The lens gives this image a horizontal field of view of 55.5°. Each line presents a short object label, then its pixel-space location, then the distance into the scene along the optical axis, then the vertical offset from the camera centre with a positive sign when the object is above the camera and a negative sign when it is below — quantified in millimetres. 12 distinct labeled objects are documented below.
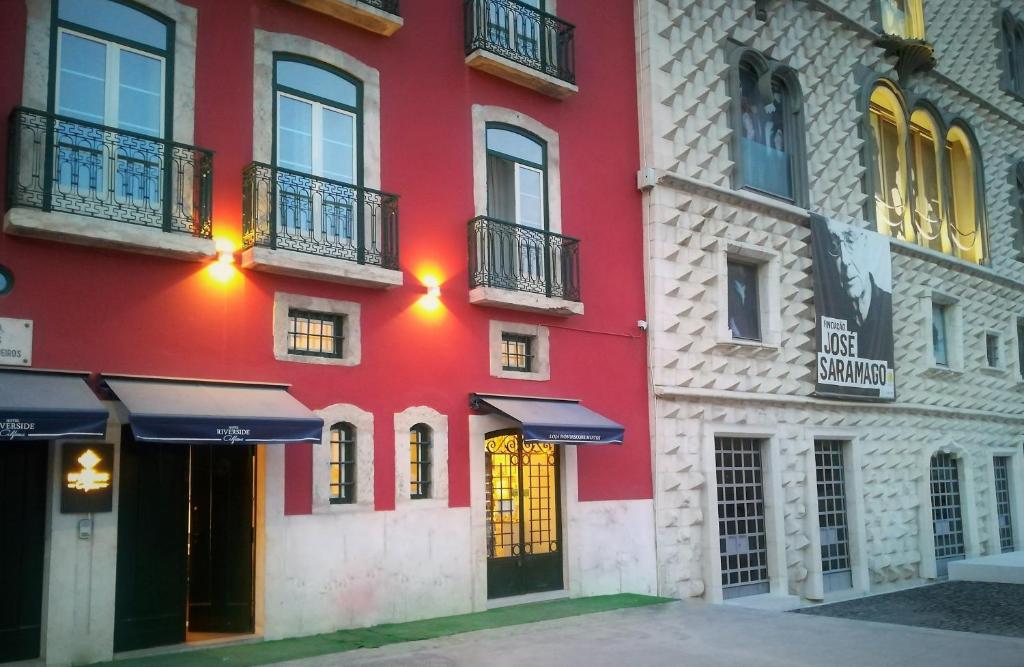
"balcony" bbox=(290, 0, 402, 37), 12117 +5831
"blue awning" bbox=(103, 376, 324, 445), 9453 +695
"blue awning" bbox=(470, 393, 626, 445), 12805 +737
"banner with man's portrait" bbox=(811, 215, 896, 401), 18531 +3053
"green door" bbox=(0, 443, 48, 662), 9406 -575
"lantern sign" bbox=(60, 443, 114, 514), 9672 +68
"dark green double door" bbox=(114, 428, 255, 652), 10328 -662
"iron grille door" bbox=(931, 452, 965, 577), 21109 -1000
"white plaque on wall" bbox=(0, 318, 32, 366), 9414 +1395
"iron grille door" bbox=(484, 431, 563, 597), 13516 -573
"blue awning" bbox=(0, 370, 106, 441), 8602 +689
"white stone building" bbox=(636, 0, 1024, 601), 16000 +3650
